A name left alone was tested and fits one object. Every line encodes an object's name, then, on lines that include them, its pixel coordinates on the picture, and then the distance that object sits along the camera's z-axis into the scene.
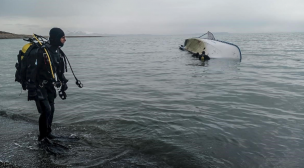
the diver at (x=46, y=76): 4.85
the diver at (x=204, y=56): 24.11
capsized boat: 24.44
